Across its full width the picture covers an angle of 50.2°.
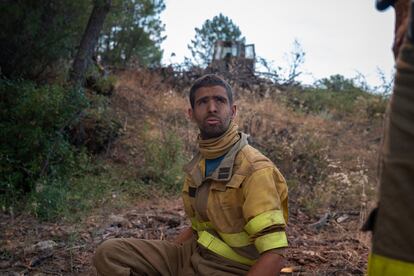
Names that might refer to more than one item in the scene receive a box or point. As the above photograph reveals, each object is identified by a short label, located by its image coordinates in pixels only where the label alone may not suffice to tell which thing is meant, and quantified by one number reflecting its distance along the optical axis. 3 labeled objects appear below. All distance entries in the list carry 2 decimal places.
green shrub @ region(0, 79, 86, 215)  5.41
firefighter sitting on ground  2.06
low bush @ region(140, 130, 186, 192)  6.64
